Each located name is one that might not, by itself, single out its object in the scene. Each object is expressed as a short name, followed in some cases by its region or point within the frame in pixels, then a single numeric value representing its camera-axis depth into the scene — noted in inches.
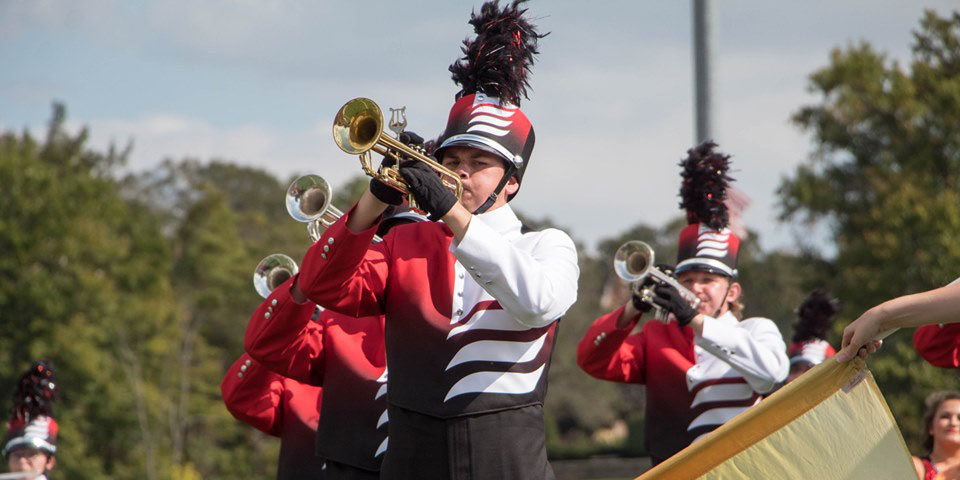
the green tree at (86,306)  2578.7
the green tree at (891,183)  1779.0
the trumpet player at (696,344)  514.6
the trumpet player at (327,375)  398.0
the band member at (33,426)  612.1
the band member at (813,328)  743.1
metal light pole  682.8
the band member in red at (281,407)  488.1
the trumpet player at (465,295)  310.2
